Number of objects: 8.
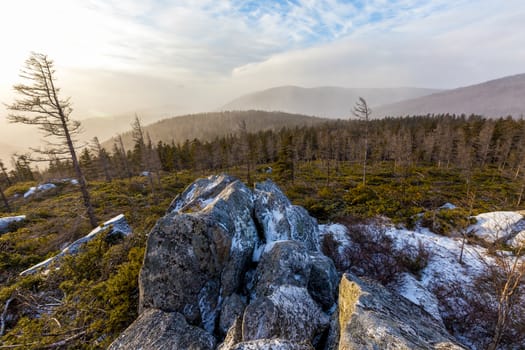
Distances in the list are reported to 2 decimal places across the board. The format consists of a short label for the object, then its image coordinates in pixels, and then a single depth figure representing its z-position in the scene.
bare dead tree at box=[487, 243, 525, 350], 5.27
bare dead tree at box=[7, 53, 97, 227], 11.73
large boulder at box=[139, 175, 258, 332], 5.50
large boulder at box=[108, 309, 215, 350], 4.45
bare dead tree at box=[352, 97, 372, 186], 24.80
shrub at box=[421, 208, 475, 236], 16.11
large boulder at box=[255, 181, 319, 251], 8.82
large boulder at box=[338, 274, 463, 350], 3.52
